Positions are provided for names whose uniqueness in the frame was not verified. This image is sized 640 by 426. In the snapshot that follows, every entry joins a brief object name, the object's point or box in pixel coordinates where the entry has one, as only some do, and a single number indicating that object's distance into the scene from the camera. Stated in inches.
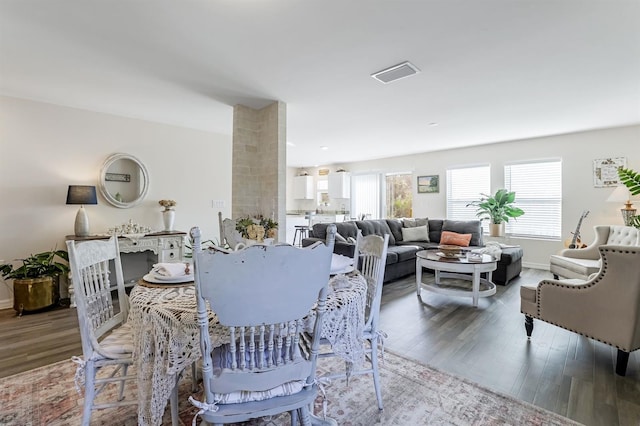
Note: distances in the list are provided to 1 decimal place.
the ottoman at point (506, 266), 169.9
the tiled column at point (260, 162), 143.2
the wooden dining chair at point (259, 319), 37.8
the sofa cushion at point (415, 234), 226.7
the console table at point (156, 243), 141.5
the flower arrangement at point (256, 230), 83.1
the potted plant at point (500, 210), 224.2
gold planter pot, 126.6
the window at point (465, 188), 246.5
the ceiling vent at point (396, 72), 104.9
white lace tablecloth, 44.9
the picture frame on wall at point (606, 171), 189.3
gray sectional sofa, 173.2
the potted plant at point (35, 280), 126.8
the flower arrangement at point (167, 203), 168.3
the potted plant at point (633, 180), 115.7
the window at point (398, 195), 298.0
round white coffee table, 135.2
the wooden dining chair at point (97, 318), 55.7
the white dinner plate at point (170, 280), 59.1
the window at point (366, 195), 317.4
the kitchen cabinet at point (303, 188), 364.2
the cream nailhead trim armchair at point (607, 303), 77.8
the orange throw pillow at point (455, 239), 202.4
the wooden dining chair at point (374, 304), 68.3
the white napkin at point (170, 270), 61.9
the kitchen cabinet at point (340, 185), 330.6
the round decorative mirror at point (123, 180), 157.0
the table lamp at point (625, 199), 171.3
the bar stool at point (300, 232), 294.0
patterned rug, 64.6
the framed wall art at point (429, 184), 270.8
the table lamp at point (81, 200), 140.2
